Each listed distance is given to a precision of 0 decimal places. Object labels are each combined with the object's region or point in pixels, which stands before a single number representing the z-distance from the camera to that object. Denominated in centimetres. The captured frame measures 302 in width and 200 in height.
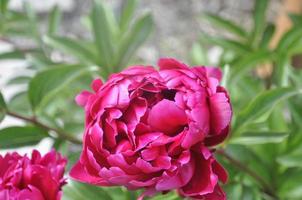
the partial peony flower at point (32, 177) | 63
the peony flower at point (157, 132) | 61
